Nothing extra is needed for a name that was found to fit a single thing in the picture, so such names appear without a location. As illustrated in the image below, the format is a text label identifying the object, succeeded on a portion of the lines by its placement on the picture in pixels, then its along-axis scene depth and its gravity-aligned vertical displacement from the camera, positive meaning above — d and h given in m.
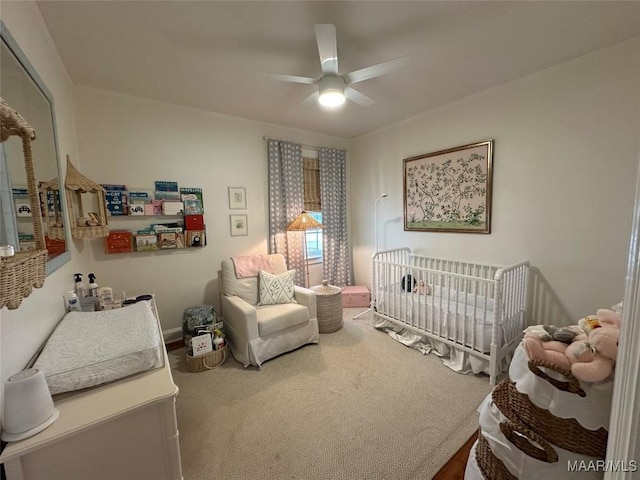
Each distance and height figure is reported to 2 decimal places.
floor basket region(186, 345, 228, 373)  2.26 -1.25
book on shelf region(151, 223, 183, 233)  2.65 -0.08
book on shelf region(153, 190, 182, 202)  2.64 +0.26
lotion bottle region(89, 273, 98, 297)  1.79 -0.46
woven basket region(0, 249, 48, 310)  0.60 -0.13
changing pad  0.95 -0.52
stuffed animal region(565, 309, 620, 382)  0.84 -0.49
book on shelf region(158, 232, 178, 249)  2.67 -0.21
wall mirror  0.87 +0.26
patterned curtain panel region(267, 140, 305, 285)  3.32 +0.24
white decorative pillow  2.72 -0.75
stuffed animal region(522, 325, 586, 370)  0.93 -0.51
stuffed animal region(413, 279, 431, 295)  2.78 -0.80
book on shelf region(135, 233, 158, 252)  2.56 -0.21
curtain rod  3.62 +0.98
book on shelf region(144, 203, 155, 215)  2.58 +0.11
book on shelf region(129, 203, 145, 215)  2.51 +0.11
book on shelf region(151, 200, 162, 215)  2.62 +0.14
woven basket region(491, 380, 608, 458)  0.87 -0.76
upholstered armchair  2.31 -0.90
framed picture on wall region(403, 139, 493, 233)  2.62 +0.26
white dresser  0.78 -0.70
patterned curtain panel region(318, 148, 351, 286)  3.82 +0.03
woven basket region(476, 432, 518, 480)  1.01 -1.02
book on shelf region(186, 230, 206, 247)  2.82 -0.21
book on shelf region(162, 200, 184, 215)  2.66 +0.13
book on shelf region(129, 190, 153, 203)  2.52 +0.24
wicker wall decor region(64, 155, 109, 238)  1.88 +0.10
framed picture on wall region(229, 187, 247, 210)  3.08 +0.24
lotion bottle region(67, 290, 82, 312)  1.61 -0.50
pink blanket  2.81 -0.52
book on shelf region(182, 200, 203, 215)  2.78 +0.13
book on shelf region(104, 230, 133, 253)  2.43 -0.19
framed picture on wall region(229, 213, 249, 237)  3.11 -0.08
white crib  2.09 -0.88
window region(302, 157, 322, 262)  3.69 +0.22
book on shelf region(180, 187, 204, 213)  2.77 +0.27
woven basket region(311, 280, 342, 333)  2.96 -1.07
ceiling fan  1.46 +0.94
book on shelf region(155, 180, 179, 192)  2.64 +0.35
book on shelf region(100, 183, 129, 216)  2.41 +0.21
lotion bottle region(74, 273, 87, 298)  1.73 -0.44
